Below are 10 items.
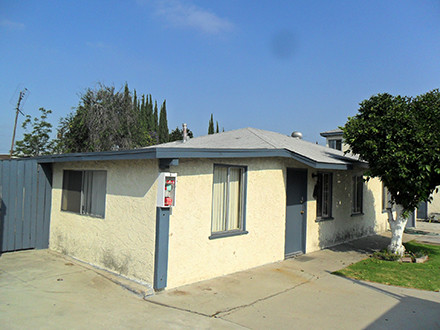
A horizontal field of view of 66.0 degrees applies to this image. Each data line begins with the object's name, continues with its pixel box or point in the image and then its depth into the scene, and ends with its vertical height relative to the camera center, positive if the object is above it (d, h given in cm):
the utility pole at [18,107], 2039 +396
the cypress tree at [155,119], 4034 +726
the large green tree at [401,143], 770 +98
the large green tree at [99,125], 2003 +303
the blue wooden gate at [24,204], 823 -78
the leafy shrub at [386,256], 894 -192
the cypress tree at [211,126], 4958 +773
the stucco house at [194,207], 595 -63
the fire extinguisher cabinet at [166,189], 569 -20
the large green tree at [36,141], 1903 +181
